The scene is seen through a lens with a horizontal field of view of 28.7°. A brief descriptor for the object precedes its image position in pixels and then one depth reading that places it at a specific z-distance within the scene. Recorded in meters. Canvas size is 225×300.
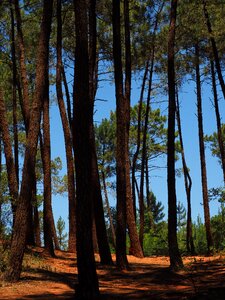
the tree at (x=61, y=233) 37.25
